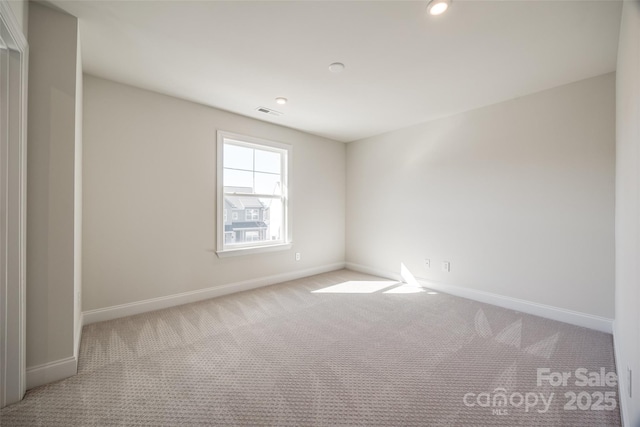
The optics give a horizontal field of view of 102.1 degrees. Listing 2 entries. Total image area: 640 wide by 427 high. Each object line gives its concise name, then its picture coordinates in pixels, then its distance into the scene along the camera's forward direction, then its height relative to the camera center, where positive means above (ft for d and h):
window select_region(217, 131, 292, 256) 11.44 +0.85
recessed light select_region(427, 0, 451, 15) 5.20 +4.25
